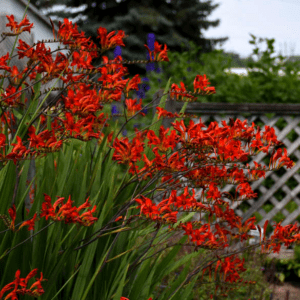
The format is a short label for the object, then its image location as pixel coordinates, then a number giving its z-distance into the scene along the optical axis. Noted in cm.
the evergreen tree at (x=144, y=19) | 1612
